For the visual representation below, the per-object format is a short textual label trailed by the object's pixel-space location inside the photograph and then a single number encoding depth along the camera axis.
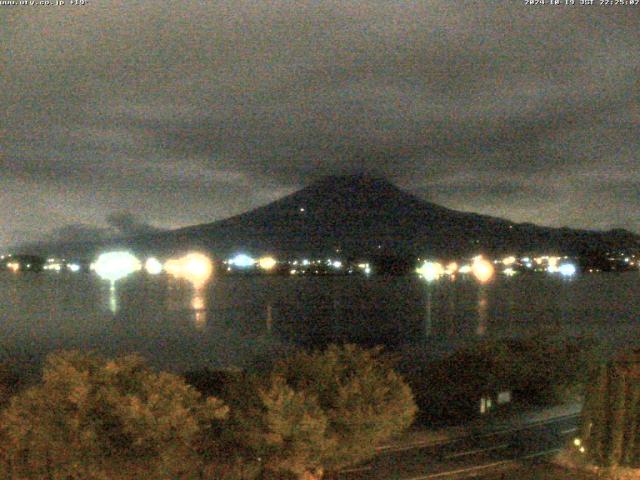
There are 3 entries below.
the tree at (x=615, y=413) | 11.87
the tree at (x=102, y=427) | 10.21
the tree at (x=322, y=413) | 10.82
